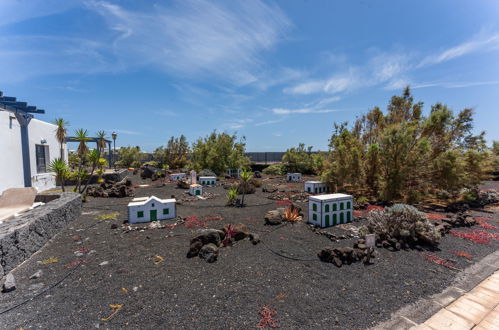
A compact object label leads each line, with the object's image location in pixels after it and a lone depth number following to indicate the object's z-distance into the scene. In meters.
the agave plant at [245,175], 10.70
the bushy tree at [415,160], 10.09
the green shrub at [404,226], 5.75
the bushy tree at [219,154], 21.38
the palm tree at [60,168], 9.32
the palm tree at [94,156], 11.19
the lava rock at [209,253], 4.78
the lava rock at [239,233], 5.94
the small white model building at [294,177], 19.12
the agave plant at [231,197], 9.98
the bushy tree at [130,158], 31.13
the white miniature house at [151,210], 7.41
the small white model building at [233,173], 21.53
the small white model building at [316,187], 13.46
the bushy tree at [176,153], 27.55
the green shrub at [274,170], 24.51
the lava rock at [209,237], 5.29
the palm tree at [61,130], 11.68
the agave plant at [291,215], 7.47
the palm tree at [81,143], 11.07
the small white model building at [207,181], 16.27
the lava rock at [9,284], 3.80
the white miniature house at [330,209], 6.95
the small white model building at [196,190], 12.52
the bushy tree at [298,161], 24.11
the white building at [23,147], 9.95
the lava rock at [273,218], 7.26
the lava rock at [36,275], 4.21
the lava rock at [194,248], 5.01
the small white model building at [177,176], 18.22
